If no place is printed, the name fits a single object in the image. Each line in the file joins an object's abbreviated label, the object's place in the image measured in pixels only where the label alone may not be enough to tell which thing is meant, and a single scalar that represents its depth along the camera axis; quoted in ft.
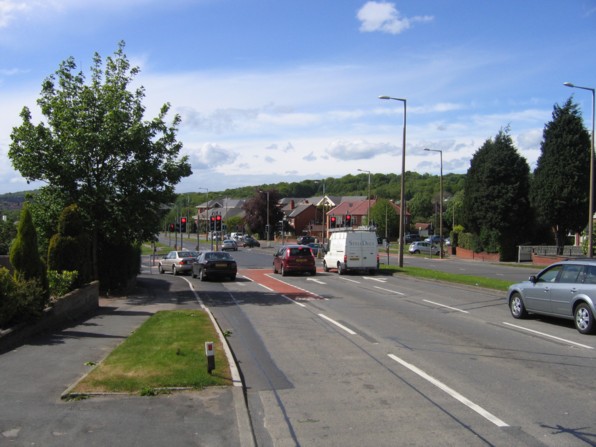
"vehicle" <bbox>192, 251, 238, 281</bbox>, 93.20
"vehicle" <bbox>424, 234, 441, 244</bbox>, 266.86
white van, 100.22
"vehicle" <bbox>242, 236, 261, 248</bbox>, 288.51
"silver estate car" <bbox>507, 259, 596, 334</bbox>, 38.37
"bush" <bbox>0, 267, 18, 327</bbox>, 34.45
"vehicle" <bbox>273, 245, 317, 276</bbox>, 101.81
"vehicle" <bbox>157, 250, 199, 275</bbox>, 115.24
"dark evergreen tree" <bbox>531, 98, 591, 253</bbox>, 149.48
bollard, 25.22
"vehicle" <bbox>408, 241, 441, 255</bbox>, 212.02
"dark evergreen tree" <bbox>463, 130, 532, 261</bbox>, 163.53
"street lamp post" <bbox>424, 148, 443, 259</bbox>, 151.12
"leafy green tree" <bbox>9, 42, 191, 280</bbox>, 63.57
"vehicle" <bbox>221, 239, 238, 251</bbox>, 238.19
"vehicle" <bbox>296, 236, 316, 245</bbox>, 250.18
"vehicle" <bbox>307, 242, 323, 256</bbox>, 177.83
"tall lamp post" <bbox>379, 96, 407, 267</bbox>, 104.53
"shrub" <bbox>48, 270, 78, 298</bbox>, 48.80
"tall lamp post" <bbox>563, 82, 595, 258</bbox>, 88.08
